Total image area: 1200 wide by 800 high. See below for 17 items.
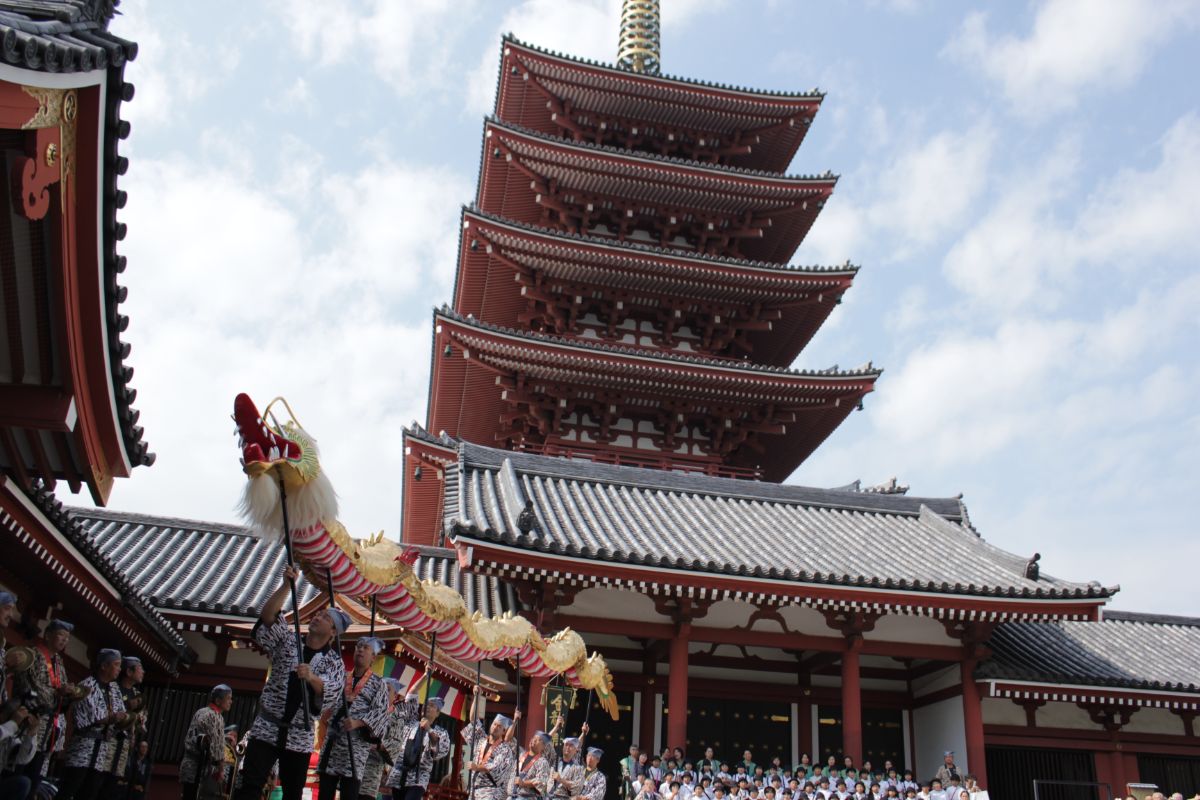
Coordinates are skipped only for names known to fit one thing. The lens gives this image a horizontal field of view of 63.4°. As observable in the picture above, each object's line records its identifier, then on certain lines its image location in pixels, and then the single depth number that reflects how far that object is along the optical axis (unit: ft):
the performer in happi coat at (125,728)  25.38
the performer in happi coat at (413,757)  28.37
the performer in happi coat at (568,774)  32.63
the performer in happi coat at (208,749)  29.53
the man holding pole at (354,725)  21.45
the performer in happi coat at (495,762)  30.42
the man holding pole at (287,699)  18.75
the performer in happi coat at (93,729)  23.67
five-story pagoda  67.36
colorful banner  39.24
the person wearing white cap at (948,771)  44.68
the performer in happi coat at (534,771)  31.12
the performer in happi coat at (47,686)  21.33
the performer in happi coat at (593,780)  34.12
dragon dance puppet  17.80
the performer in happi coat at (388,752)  25.99
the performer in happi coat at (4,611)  19.38
